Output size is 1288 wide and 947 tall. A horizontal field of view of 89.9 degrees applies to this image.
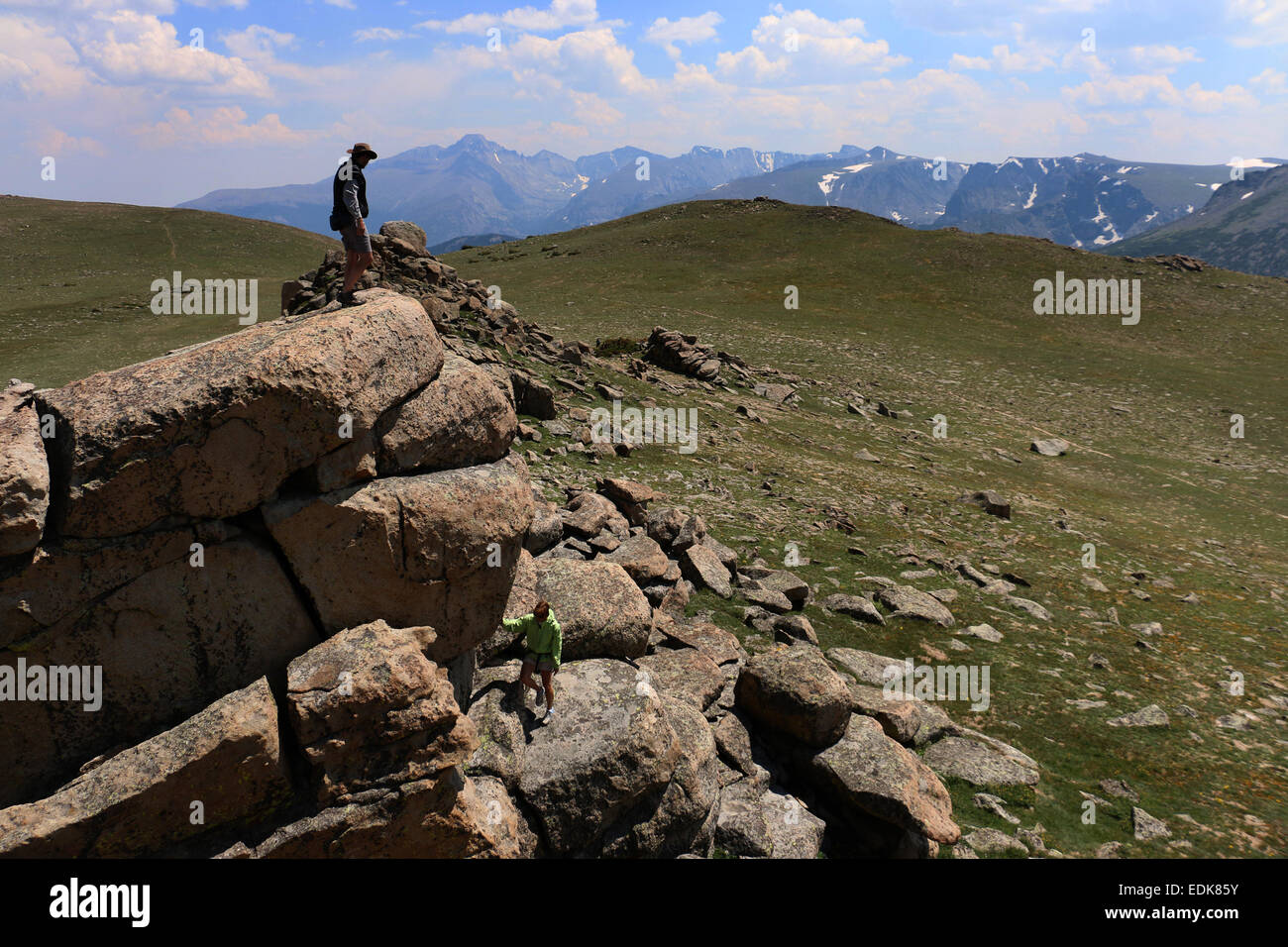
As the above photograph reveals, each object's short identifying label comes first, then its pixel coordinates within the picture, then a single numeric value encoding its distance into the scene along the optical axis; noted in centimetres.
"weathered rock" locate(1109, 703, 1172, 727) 1644
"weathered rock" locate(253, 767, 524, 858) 887
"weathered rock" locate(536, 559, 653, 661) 1327
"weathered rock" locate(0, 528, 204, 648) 830
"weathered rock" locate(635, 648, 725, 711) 1338
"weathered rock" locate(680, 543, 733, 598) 1902
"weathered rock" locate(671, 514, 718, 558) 1972
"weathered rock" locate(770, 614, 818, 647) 1762
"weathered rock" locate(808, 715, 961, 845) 1165
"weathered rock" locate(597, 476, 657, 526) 2061
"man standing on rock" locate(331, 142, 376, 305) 1288
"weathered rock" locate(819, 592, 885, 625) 1973
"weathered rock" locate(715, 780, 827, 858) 1159
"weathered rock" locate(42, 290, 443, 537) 862
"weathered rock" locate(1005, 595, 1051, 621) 2142
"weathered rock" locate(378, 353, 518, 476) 1088
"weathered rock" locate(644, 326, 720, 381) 4591
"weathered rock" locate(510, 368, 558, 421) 2820
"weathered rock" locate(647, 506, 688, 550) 1995
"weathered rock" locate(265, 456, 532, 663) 984
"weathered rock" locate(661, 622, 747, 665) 1548
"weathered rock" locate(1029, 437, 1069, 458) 4281
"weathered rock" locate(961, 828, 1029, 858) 1213
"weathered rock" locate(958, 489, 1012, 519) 2966
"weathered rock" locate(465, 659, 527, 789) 1073
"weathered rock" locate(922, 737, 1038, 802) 1376
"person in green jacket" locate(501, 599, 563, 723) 1163
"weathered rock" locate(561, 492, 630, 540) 1794
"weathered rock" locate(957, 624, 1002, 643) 1978
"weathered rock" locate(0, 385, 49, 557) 791
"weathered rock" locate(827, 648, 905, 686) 1694
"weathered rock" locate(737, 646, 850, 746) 1274
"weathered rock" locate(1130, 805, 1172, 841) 1282
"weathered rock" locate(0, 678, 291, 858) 790
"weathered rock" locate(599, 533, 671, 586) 1745
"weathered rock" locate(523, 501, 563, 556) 1652
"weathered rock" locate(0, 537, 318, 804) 861
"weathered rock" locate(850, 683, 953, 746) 1452
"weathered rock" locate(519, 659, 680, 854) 1056
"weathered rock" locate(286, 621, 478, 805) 901
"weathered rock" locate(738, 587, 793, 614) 1889
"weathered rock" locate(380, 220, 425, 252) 3556
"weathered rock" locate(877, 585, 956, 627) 2012
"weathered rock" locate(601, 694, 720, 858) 1091
